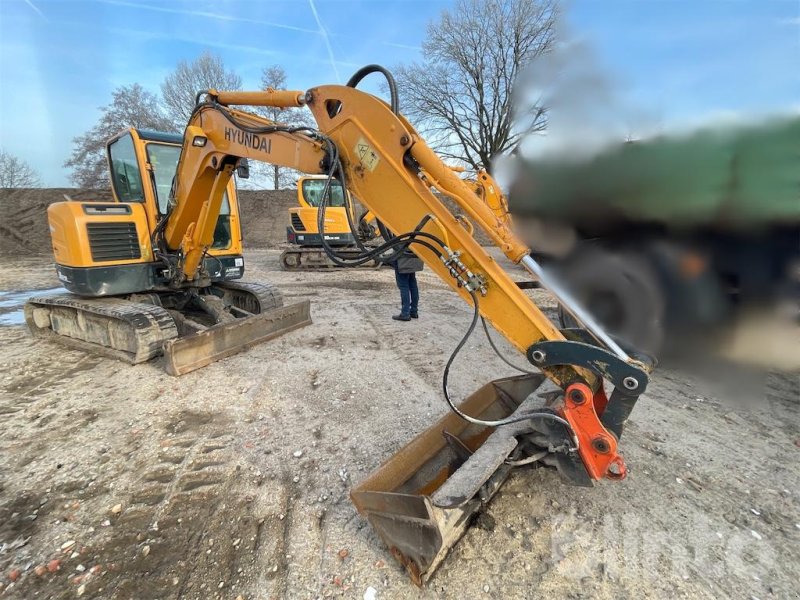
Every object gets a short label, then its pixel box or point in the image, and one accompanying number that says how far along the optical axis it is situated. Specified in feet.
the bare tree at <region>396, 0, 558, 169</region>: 65.26
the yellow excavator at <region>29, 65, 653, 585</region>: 6.41
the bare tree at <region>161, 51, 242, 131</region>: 96.37
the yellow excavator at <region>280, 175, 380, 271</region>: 40.27
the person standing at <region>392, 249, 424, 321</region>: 19.45
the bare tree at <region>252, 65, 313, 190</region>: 98.68
